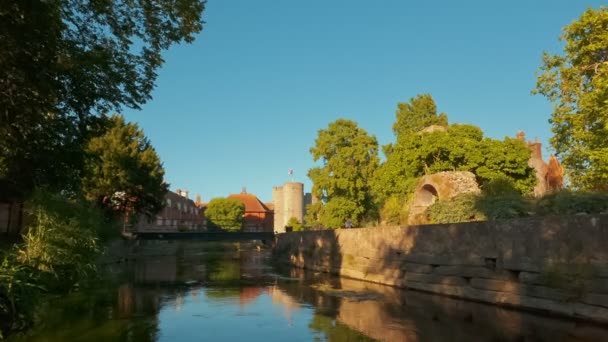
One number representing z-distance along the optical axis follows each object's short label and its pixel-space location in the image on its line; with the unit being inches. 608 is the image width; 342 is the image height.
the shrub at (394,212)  1060.1
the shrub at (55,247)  482.8
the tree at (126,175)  1416.1
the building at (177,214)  2699.1
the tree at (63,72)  429.4
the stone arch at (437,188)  936.9
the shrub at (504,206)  642.2
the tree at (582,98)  879.1
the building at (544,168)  1704.0
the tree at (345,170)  1644.9
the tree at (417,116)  1807.3
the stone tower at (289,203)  3631.9
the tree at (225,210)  3794.3
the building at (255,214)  4405.5
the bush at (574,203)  550.6
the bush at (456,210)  743.1
